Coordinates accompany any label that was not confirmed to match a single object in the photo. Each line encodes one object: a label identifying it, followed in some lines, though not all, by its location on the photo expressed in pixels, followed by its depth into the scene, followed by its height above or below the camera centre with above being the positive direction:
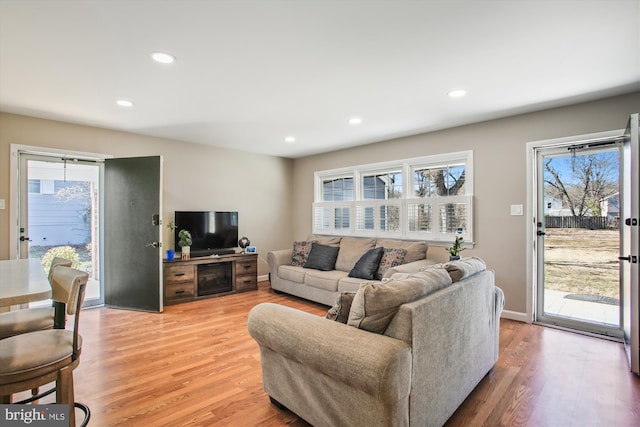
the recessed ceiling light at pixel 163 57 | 2.35 +1.19
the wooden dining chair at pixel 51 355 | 1.42 -0.65
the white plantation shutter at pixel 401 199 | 4.23 +0.23
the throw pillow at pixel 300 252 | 5.06 -0.60
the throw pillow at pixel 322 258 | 4.71 -0.64
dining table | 1.30 -0.33
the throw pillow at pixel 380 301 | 1.60 -0.44
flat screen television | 4.90 -0.23
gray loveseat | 1.46 -0.73
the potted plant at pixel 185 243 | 4.68 -0.40
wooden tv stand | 4.50 -0.93
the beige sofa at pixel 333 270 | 4.07 -0.80
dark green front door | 4.13 -0.23
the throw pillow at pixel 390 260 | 4.04 -0.58
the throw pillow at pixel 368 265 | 4.08 -0.66
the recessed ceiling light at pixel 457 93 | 3.02 +1.16
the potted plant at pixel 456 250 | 3.83 -0.44
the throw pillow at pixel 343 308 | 1.81 -0.53
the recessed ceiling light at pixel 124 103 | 3.29 +1.19
